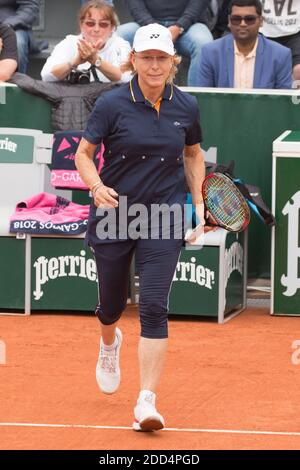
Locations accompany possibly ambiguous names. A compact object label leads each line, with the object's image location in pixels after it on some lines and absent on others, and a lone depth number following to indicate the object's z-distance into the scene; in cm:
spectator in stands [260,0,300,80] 2033
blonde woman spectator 1766
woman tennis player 1034
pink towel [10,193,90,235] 1590
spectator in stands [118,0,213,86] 2033
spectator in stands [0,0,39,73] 2089
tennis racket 1129
